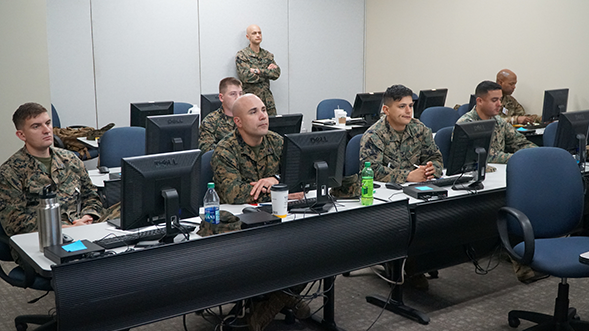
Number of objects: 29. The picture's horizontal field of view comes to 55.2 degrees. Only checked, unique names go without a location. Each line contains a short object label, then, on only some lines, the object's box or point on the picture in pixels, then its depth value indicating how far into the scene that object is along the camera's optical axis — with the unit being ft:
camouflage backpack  18.70
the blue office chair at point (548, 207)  9.51
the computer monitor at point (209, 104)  17.53
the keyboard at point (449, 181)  11.46
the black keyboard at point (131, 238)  7.98
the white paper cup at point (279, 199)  9.15
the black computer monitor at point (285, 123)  13.43
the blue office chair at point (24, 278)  8.55
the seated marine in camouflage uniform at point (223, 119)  15.62
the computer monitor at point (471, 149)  10.95
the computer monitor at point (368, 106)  21.71
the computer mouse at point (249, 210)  9.48
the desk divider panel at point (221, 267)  7.05
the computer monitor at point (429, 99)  23.15
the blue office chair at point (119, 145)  13.79
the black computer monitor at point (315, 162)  9.34
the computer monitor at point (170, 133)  11.49
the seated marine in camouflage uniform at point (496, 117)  14.51
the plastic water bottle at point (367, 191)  9.92
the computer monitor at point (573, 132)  12.44
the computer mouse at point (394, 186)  11.20
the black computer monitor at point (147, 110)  15.53
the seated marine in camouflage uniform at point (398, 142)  12.21
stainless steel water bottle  7.64
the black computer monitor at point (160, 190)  7.73
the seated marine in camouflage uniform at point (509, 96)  23.36
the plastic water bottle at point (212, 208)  8.51
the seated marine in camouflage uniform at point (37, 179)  9.29
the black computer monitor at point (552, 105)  19.68
